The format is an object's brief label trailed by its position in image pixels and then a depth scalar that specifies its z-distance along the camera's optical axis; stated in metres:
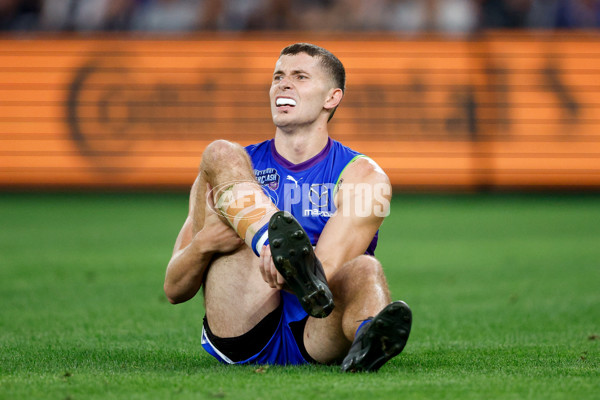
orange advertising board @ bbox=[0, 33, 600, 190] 31.37
